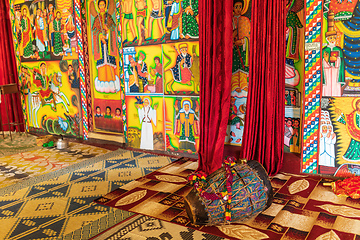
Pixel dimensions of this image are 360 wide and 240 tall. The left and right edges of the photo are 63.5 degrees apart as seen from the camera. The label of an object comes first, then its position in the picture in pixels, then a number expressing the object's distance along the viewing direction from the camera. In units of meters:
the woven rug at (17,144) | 4.88
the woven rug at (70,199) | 2.40
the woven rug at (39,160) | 3.74
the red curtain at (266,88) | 3.14
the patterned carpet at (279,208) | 2.24
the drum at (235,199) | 2.29
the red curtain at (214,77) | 3.36
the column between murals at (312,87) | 3.08
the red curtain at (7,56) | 5.98
